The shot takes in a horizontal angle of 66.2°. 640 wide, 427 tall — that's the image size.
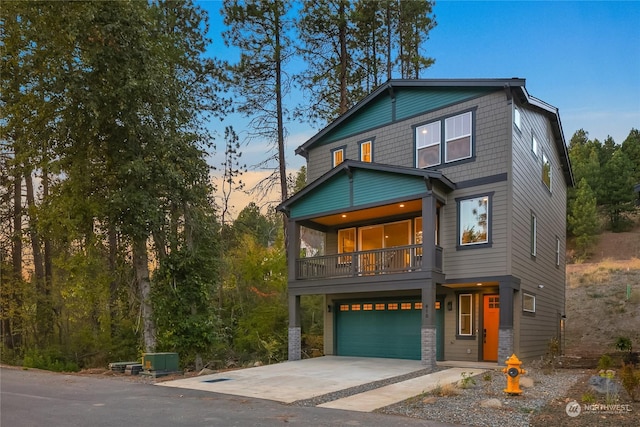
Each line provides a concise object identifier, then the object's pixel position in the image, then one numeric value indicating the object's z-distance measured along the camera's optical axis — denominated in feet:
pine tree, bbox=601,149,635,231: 158.30
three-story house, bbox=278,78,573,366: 47.55
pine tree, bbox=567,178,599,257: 147.95
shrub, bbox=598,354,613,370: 40.47
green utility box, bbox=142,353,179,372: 44.45
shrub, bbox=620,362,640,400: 26.60
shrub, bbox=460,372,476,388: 33.40
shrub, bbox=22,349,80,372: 68.95
